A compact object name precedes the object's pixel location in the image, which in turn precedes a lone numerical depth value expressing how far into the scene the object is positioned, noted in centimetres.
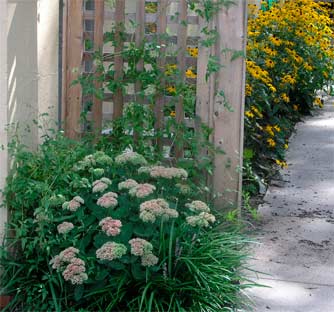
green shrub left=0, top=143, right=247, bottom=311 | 420
